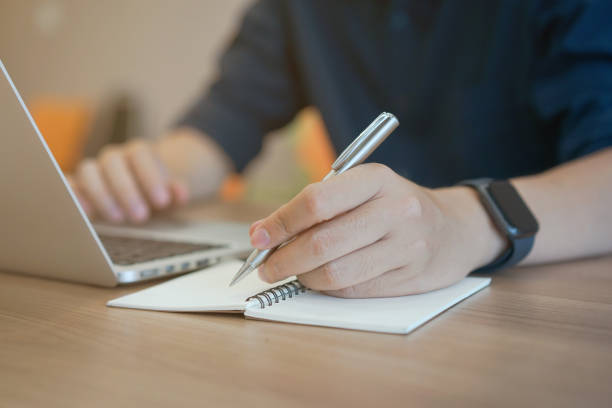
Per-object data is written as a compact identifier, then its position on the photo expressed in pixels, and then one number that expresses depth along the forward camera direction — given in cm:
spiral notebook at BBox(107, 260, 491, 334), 39
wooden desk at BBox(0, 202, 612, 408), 28
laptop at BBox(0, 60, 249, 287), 44
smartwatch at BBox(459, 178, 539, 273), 52
